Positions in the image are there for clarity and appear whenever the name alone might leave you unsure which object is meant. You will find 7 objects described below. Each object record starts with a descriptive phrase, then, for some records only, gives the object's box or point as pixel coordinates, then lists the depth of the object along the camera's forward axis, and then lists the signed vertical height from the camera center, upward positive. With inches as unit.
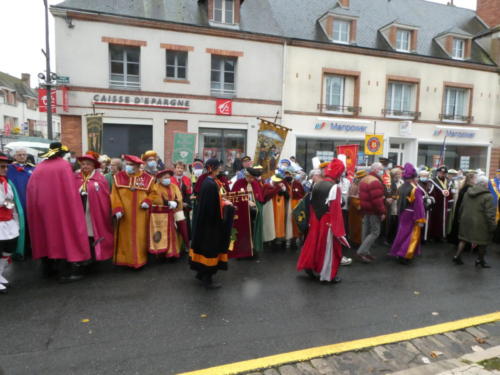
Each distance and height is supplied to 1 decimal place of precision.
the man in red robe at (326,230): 205.9 -44.1
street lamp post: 504.7 +105.0
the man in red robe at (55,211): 197.6 -36.7
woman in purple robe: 253.3 -45.8
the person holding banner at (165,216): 235.0 -44.8
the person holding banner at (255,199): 258.1 -34.8
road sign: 536.7 +101.9
